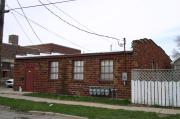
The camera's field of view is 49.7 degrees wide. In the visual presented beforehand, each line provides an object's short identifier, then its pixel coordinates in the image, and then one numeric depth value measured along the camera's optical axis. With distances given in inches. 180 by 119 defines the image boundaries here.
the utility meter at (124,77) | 464.5
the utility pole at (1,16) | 428.1
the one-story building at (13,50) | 921.4
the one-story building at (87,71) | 474.6
